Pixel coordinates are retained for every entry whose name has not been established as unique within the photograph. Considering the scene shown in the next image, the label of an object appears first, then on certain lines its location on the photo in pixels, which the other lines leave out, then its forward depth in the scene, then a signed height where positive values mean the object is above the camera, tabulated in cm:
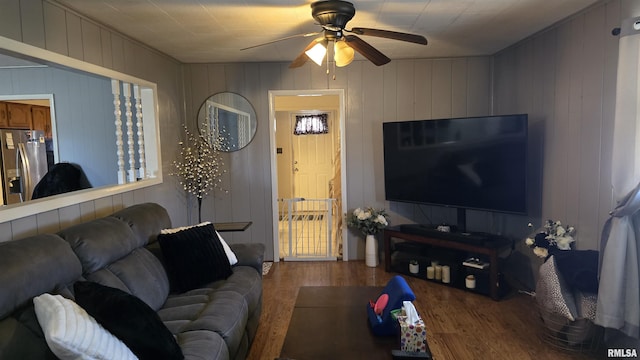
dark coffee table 192 -96
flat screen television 366 -15
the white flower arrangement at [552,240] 299 -72
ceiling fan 257 +74
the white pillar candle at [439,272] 412 -128
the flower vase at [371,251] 468 -120
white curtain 237 -43
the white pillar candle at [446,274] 404 -128
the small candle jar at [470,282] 384 -130
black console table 366 -95
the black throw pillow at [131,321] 170 -72
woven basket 269 -129
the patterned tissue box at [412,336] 192 -90
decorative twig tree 446 -12
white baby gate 504 -132
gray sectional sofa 167 -70
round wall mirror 476 +38
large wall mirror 385 +27
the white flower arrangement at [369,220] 459 -82
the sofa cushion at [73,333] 148 -68
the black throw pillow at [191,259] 279 -76
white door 802 -29
